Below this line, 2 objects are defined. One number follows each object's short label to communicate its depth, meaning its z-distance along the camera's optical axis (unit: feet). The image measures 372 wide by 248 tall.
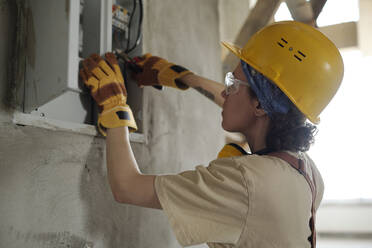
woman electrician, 2.72
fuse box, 3.06
